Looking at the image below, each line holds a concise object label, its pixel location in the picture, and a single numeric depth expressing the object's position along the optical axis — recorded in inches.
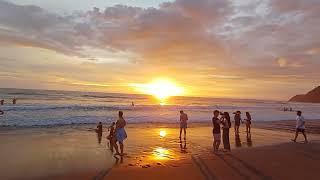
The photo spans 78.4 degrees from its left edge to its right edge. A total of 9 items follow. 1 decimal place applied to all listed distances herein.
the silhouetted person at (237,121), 517.5
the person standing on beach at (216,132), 350.7
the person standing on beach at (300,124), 436.0
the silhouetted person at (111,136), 376.3
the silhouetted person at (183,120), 491.9
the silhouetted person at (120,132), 333.0
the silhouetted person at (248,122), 547.8
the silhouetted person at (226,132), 368.6
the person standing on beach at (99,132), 441.6
